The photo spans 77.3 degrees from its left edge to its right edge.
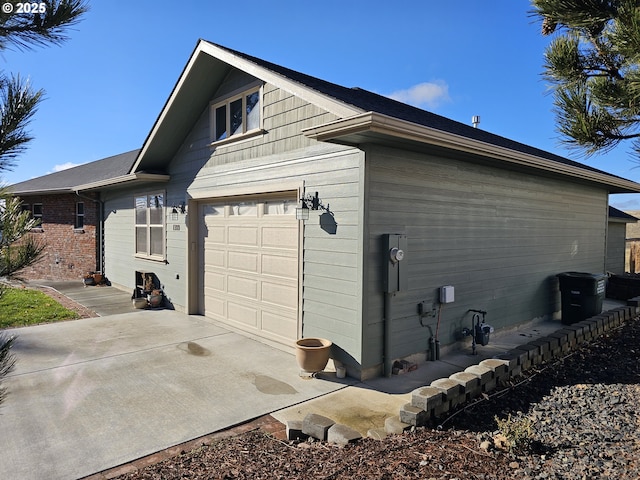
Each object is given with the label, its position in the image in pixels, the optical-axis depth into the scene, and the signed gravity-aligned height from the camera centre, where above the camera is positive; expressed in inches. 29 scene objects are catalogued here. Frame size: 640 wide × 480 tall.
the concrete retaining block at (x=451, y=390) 157.3 -66.6
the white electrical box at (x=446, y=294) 233.1 -41.4
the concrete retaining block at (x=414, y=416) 142.9 -69.7
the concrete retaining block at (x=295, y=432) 144.9 -76.1
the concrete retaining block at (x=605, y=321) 277.6 -68.8
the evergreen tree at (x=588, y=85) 173.3 +65.7
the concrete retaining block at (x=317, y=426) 142.8 -73.5
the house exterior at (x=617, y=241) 551.2 -24.8
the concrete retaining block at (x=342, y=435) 136.3 -73.5
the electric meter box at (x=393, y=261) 201.9 -19.2
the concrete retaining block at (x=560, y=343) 226.7 -69.3
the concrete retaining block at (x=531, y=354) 205.9 -68.4
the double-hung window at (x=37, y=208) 616.7 +21.5
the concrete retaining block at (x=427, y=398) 147.4 -65.7
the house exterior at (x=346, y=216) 203.0 +4.6
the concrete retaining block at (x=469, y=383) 165.2 -67.0
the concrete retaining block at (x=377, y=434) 137.7 -73.8
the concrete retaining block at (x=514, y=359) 191.0 -66.7
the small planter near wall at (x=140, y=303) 373.7 -75.4
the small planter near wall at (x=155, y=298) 377.4 -72.4
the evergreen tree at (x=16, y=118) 83.4 +21.8
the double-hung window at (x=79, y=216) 572.6 +8.5
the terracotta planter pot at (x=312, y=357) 202.2 -68.3
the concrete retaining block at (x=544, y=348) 215.9 -68.4
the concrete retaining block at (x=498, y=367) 182.4 -66.6
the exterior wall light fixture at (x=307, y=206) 223.6 +9.5
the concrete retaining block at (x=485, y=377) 173.9 -67.4
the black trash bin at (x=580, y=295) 310.2 -56.6
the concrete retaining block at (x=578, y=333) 246.2 -68.2
